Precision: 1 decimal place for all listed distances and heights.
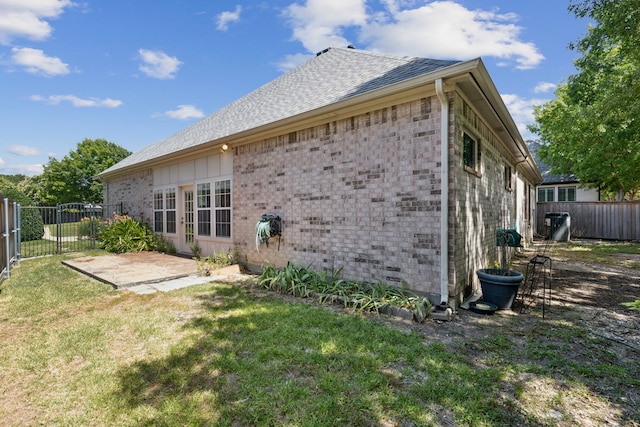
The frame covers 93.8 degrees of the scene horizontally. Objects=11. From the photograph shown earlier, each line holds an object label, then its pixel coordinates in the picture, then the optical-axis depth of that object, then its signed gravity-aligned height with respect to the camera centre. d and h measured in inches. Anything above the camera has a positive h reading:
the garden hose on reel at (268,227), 250.2 -14.0
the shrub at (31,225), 547.5 -23.6
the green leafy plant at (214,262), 268.4 -49.2
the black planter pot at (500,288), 174.7 -47.1
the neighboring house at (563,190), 800.3 +50.4
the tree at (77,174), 1424.7 +182.7
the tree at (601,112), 266.2 +145.9
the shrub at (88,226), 487.6 -25.3
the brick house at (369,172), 171.0 +28.8
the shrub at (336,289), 171.5 -51.8
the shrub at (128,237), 404.2 -34.7
